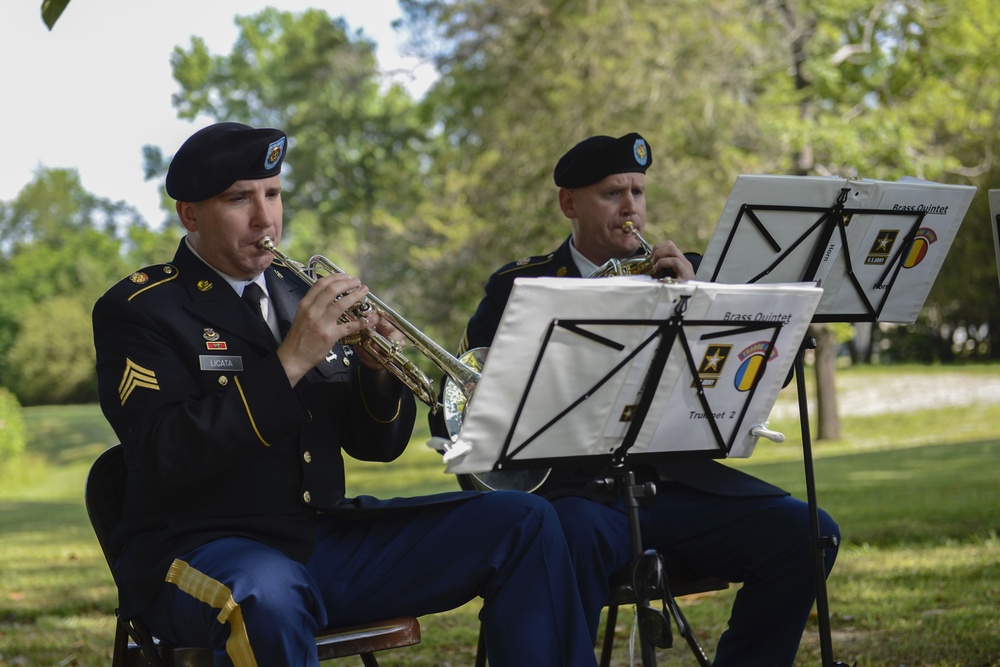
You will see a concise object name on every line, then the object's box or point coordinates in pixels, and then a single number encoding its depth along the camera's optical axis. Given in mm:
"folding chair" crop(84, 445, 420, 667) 2855
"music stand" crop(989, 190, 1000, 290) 3488
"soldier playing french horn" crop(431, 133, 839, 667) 3416
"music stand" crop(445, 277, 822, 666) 2578
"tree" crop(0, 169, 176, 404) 22547
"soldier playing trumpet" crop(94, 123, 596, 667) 2758
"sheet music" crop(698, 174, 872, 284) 3123
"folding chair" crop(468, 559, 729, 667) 3400
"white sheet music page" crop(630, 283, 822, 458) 2789
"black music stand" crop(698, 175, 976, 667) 3172
